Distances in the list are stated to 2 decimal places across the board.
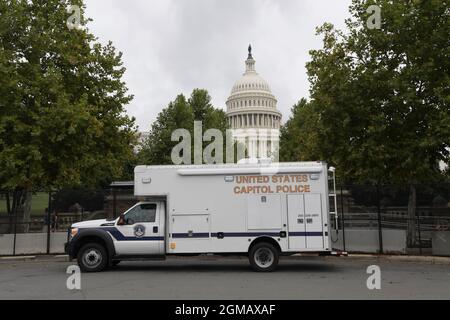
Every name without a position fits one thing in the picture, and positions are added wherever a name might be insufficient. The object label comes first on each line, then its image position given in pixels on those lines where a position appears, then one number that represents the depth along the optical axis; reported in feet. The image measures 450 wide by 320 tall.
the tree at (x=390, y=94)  55.62
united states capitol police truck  41.26
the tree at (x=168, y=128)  133.39
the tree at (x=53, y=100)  61.11
